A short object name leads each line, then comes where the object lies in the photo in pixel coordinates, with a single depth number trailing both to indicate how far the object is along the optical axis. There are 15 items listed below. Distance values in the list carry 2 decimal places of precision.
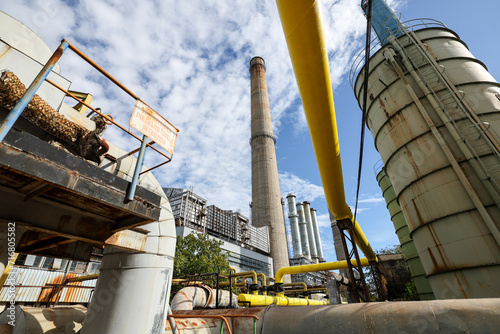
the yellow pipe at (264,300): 8.36
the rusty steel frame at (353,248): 8.87
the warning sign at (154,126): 3.17
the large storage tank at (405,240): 9.74
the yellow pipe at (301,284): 16.58
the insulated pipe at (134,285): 3.35
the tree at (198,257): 16.05
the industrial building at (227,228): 26.33
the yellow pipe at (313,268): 12.70
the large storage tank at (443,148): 5.58
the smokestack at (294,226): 44.19
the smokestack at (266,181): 28.14
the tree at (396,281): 14.48
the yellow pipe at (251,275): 13.03
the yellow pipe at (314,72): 2.81
